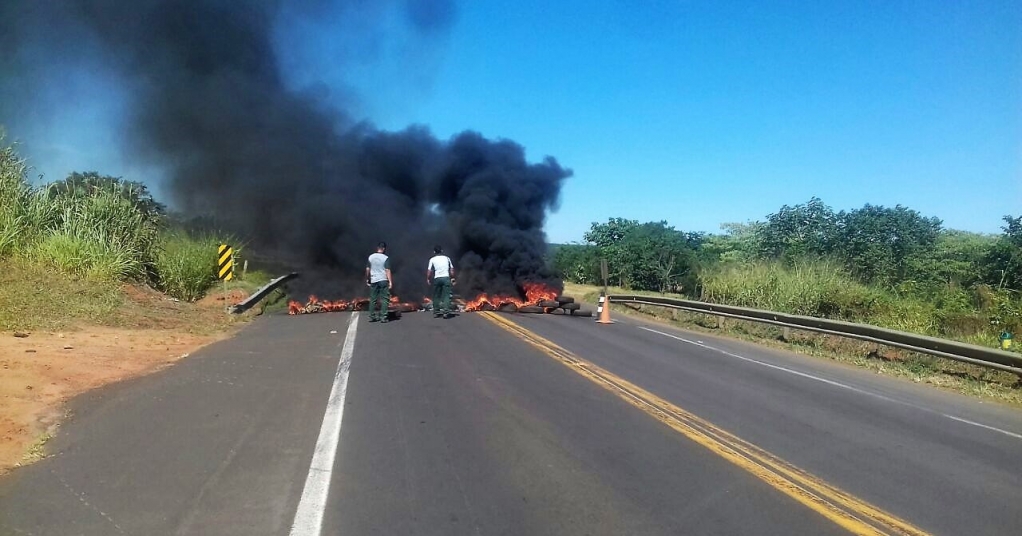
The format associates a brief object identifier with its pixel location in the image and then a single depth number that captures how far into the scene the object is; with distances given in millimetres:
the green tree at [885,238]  25391
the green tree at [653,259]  39438
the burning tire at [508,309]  20781
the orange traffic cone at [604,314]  19219
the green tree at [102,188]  17969
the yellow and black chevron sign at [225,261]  18214
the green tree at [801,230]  30562
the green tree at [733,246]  36531
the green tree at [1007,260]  18984
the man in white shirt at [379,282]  16234
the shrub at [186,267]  19094
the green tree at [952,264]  20781
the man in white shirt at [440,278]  17406
